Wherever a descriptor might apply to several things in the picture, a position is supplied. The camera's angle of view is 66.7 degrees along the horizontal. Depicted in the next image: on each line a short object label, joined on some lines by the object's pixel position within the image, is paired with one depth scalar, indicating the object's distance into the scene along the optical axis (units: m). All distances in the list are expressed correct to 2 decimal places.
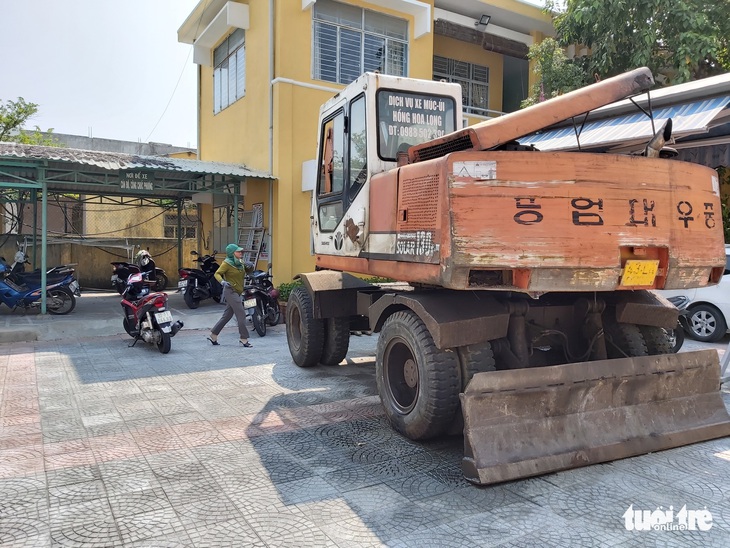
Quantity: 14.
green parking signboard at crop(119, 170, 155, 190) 11.68
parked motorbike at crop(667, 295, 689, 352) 9.38
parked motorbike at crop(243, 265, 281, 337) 10.08
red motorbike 8.40
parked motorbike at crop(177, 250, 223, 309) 12.81
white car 9.25
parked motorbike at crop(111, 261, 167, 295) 13.54
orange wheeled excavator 3.77
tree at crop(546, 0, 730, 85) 12.13
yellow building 12.60
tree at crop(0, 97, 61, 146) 22.06
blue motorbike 11.02
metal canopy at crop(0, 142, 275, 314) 10.32
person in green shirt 8.91
